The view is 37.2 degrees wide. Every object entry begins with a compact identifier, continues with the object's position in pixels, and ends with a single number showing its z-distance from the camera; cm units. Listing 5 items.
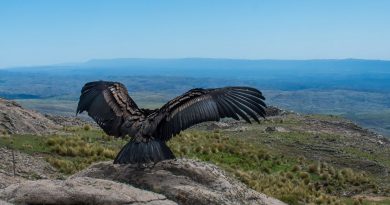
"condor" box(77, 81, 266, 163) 1167
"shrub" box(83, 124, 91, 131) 4056
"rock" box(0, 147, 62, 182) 2328
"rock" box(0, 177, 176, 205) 1112
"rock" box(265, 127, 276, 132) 5067
